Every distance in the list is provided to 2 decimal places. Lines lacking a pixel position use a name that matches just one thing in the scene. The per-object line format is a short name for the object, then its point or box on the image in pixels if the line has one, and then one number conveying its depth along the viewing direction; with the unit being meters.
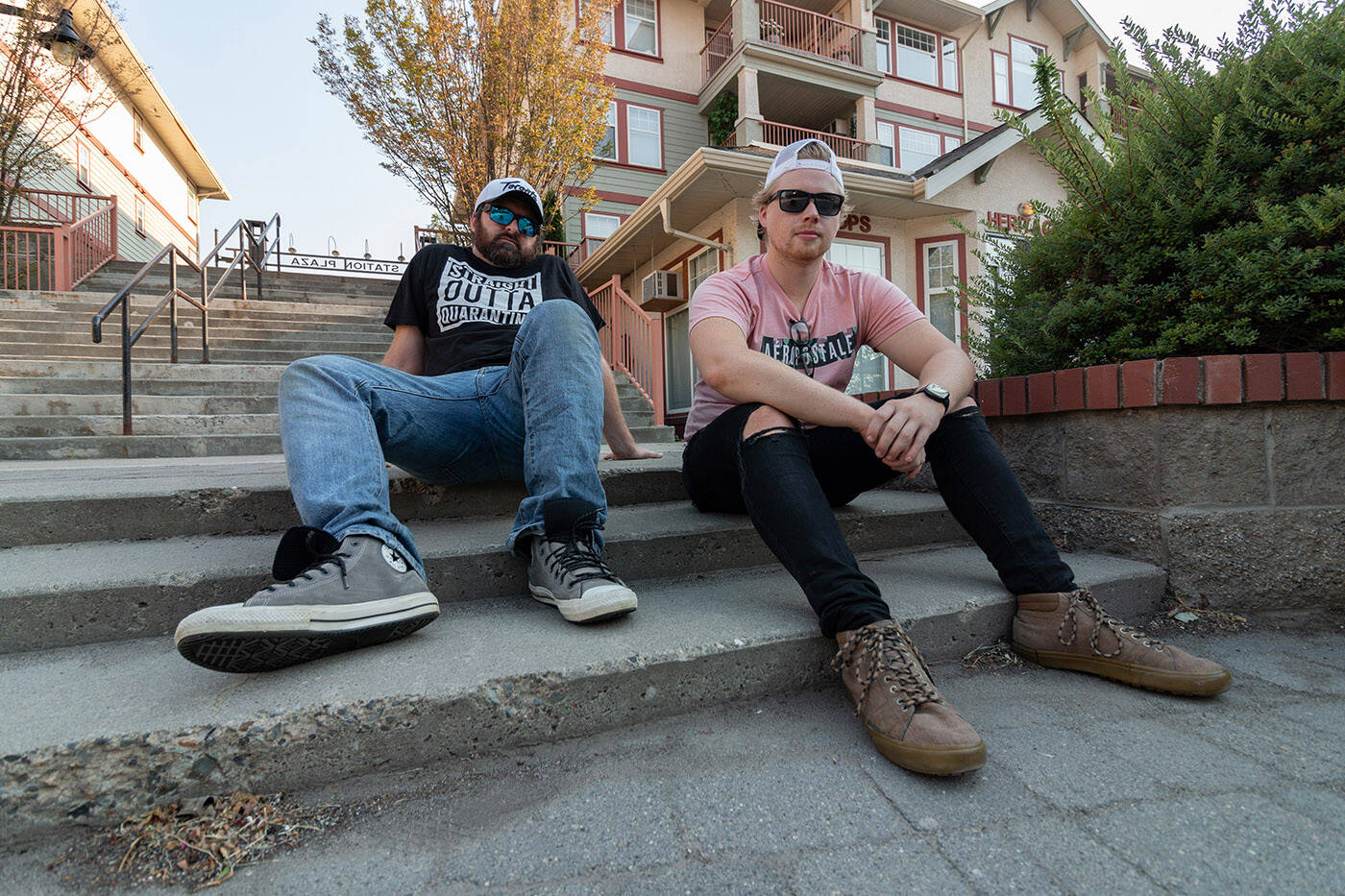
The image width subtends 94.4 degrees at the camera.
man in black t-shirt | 1.19
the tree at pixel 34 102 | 8.36
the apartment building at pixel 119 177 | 9.41
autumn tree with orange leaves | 7.41
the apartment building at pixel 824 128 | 8.07
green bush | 1.84
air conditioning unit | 9.50
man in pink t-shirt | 1.26
